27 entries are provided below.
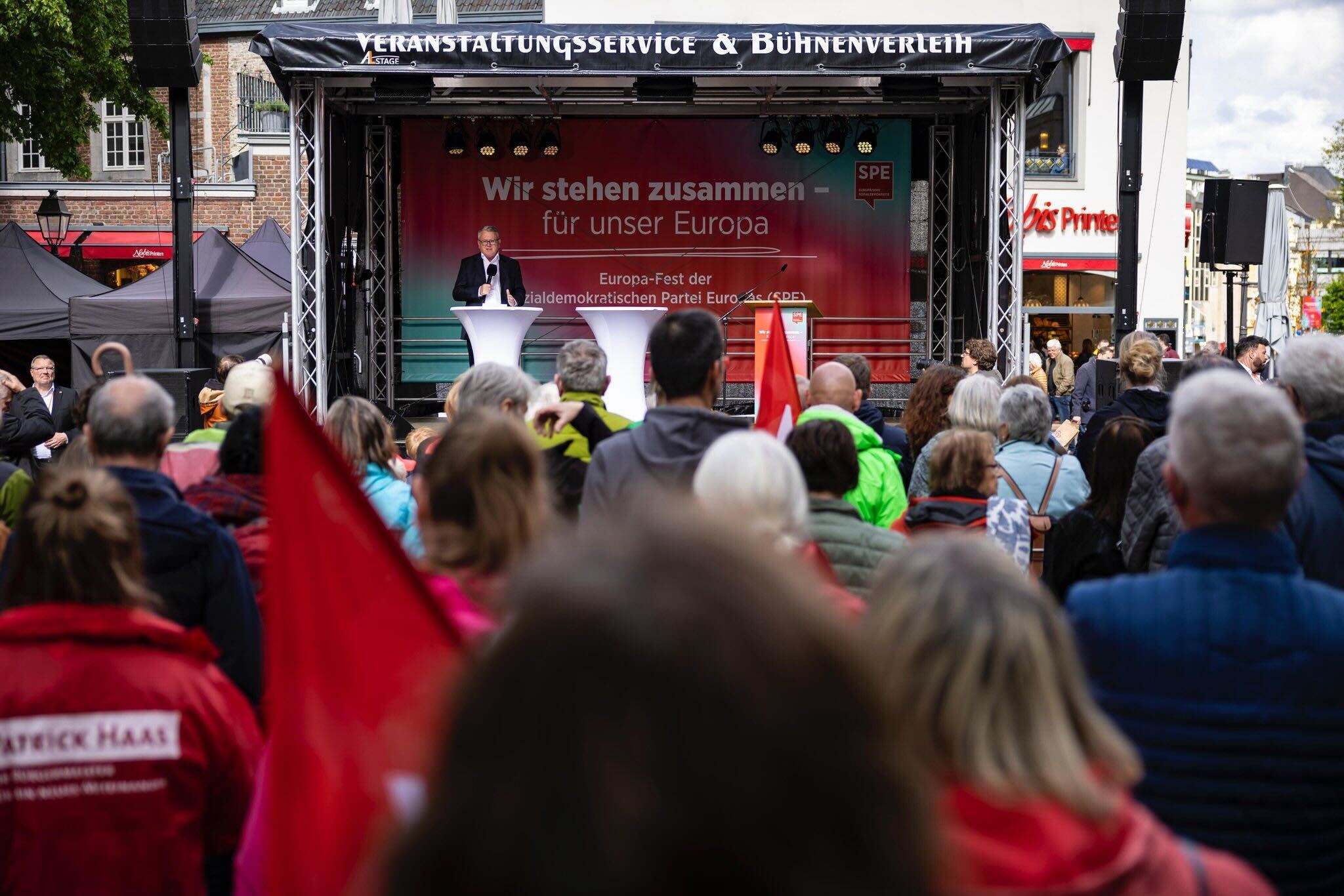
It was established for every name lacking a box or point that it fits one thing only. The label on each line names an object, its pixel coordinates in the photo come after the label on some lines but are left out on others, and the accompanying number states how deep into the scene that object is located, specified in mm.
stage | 13734
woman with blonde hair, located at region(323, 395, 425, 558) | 4344
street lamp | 20406
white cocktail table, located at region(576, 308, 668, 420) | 11438
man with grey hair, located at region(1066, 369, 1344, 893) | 2223
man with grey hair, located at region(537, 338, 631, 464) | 4777
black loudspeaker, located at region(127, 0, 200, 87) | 10461
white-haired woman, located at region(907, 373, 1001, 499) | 5359
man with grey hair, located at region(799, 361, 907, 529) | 4977
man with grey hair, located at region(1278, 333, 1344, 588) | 3520
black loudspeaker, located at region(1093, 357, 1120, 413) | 10773
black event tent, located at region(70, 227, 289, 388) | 14828
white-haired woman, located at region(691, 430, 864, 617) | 2814
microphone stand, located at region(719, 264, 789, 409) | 14467
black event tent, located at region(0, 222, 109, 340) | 16688
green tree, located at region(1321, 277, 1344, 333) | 52531
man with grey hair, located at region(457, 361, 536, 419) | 4344
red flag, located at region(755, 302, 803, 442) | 5457
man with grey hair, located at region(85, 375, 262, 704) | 3137
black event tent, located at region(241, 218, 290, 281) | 17438
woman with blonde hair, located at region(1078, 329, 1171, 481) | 5883
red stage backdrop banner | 14703
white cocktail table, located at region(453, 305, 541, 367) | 11352
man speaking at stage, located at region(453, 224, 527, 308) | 12406
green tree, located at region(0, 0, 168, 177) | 19203
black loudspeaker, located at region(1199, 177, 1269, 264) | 12984
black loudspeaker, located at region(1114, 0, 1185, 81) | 10523
